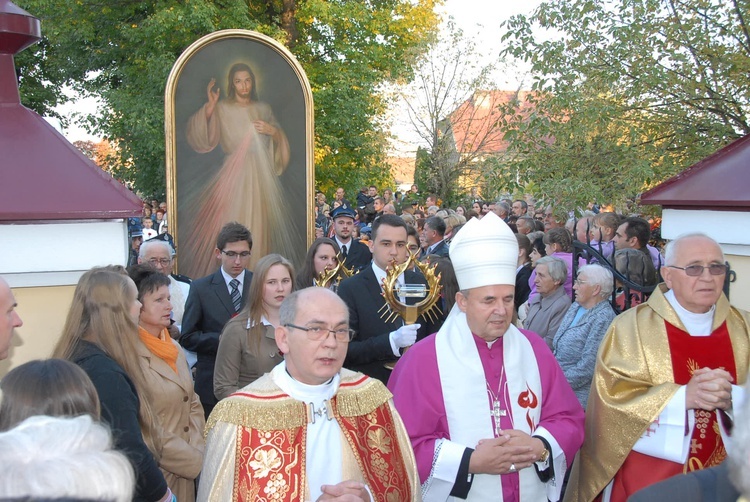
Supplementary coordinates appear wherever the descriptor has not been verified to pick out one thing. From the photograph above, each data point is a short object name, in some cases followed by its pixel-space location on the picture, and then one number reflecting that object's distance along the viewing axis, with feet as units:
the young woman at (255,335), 15.60
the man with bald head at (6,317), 10.57
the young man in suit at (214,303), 18.21
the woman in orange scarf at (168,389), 12.83
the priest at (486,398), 11.71
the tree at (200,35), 55.16
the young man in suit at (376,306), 15.48
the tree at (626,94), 24.31
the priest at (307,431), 10.06
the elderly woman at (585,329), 17.25
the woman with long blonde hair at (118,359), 10.56
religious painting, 29.89
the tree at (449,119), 79.66
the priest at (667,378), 12.53
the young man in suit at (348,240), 29.35
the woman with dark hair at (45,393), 8.39
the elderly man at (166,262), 20.58
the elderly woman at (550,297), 20.27
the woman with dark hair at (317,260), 22.35
